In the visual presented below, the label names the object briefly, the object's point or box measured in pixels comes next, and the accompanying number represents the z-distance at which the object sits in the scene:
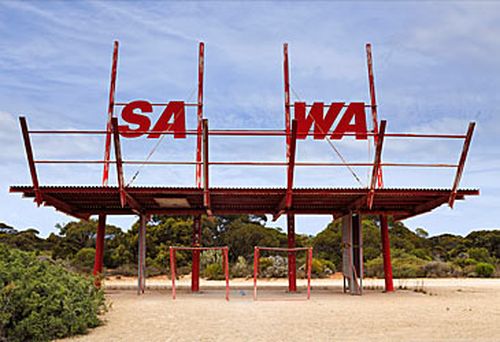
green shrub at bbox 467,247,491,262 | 39.71
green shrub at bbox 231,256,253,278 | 30.86
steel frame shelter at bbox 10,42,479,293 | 16.06
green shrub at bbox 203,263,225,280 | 30.47
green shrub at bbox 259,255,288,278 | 31.59
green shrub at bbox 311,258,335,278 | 32.78
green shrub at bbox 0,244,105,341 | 9.27
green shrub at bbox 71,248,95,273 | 33.70
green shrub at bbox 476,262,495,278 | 32.47
